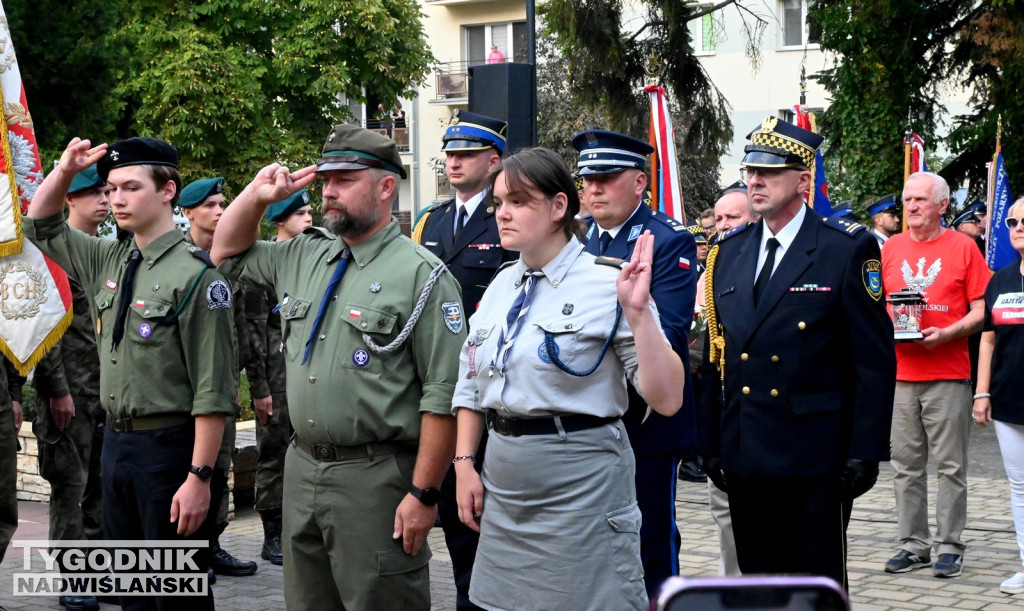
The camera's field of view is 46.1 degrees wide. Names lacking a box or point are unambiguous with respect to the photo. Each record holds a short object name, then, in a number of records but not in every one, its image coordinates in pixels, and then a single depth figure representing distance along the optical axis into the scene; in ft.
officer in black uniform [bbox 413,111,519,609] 20.48
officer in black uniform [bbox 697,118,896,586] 15.56
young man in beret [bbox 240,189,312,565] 25.63
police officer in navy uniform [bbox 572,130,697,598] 16.67
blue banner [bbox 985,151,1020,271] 43.93
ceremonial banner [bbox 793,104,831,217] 36.22
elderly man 24.68
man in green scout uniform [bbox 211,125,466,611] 13.70
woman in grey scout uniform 12.30
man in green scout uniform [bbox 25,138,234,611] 15.97
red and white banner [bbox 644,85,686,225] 37.65
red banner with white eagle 20.30
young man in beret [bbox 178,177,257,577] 23.11
